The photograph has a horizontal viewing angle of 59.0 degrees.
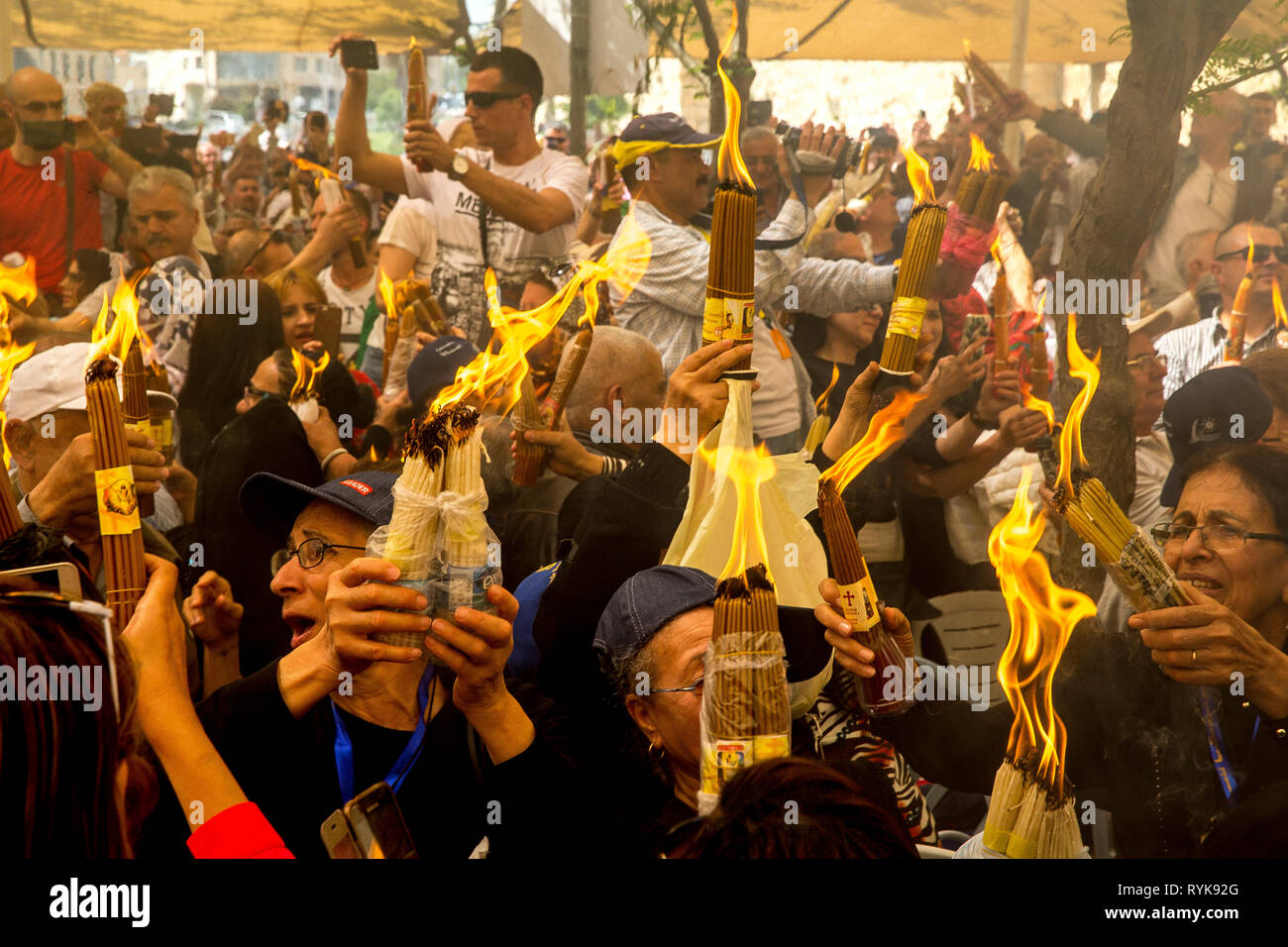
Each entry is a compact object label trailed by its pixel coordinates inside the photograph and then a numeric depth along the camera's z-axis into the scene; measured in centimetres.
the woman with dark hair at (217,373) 454
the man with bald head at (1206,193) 551
